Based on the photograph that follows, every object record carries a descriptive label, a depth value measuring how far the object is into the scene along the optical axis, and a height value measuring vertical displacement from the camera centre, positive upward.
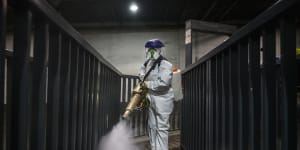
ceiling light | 5.24 +1.56
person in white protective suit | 2.82 -0.25
